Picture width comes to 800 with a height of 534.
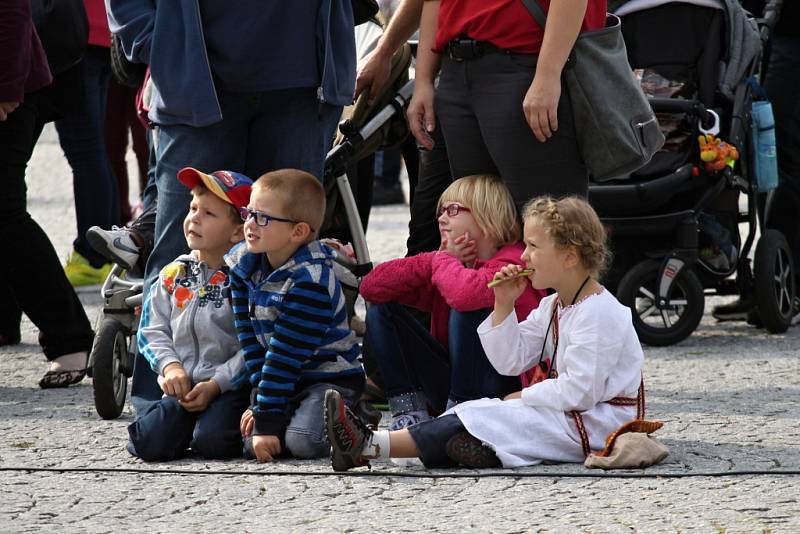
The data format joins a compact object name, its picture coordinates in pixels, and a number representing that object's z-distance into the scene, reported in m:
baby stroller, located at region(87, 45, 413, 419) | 9.81
